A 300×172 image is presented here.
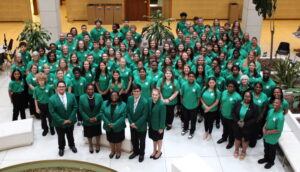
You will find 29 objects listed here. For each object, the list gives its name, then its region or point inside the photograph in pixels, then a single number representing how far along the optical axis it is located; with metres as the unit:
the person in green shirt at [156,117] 5.46
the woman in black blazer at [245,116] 5.68
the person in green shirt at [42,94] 6.36
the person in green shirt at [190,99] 6.47
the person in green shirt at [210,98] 6.33
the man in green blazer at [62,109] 5.70
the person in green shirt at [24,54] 8.45
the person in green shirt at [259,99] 5.88
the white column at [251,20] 11.95
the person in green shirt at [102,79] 7.15
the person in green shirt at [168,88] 6.68
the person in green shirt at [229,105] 6.00
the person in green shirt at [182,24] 11.08
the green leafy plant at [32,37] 9.66
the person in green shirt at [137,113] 5.48
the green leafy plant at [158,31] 10.09
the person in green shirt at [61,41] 9.29
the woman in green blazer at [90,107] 5.72
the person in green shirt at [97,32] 10.33
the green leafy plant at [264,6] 8.99
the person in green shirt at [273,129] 5.44
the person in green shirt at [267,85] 6.48
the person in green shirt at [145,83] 6.88
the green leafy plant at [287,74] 8.14
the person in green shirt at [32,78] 6.92
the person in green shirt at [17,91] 6.84
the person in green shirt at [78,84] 6.81
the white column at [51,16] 11.72
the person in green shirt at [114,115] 5.54
